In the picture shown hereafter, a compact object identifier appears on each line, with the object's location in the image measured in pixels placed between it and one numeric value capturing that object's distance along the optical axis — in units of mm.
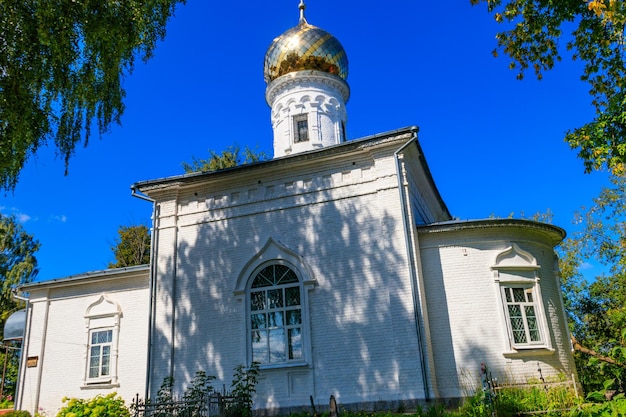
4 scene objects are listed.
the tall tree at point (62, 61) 6906
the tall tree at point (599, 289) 17375
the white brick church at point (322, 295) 9500
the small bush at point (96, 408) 10430
